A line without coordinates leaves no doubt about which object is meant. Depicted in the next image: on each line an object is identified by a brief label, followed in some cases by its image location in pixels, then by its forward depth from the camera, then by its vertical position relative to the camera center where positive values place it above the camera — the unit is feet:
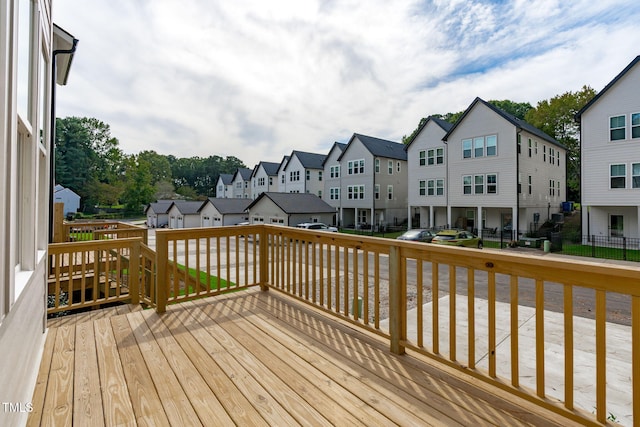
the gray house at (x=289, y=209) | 76.54 +1.23
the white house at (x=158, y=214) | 119.47 -0.04
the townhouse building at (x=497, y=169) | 57.31 +8.65
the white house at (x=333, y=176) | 93.35 +11.57
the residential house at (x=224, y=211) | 92.27 +0.93
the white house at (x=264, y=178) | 121.70 +14.53
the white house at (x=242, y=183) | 138.82 +14.17
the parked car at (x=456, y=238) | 45.15 -3.68
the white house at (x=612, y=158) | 45.32 +8.25
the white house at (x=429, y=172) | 68.54 +9.41
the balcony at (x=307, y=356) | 6.17 -4.00
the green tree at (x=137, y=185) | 150.00 +14.27
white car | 67.66 -2.64
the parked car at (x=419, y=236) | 49.36 -3.58
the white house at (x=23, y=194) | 4.16 +0.41
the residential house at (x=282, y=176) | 113.19 +13.98
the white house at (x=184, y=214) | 105.96 +0.10
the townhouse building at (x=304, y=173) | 105.40 +13.97
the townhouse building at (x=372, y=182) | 83.66 +8.76
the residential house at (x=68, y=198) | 143.74 +7.90
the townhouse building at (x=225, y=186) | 154.20 +14.23
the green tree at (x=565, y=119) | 85.97 +27.41
